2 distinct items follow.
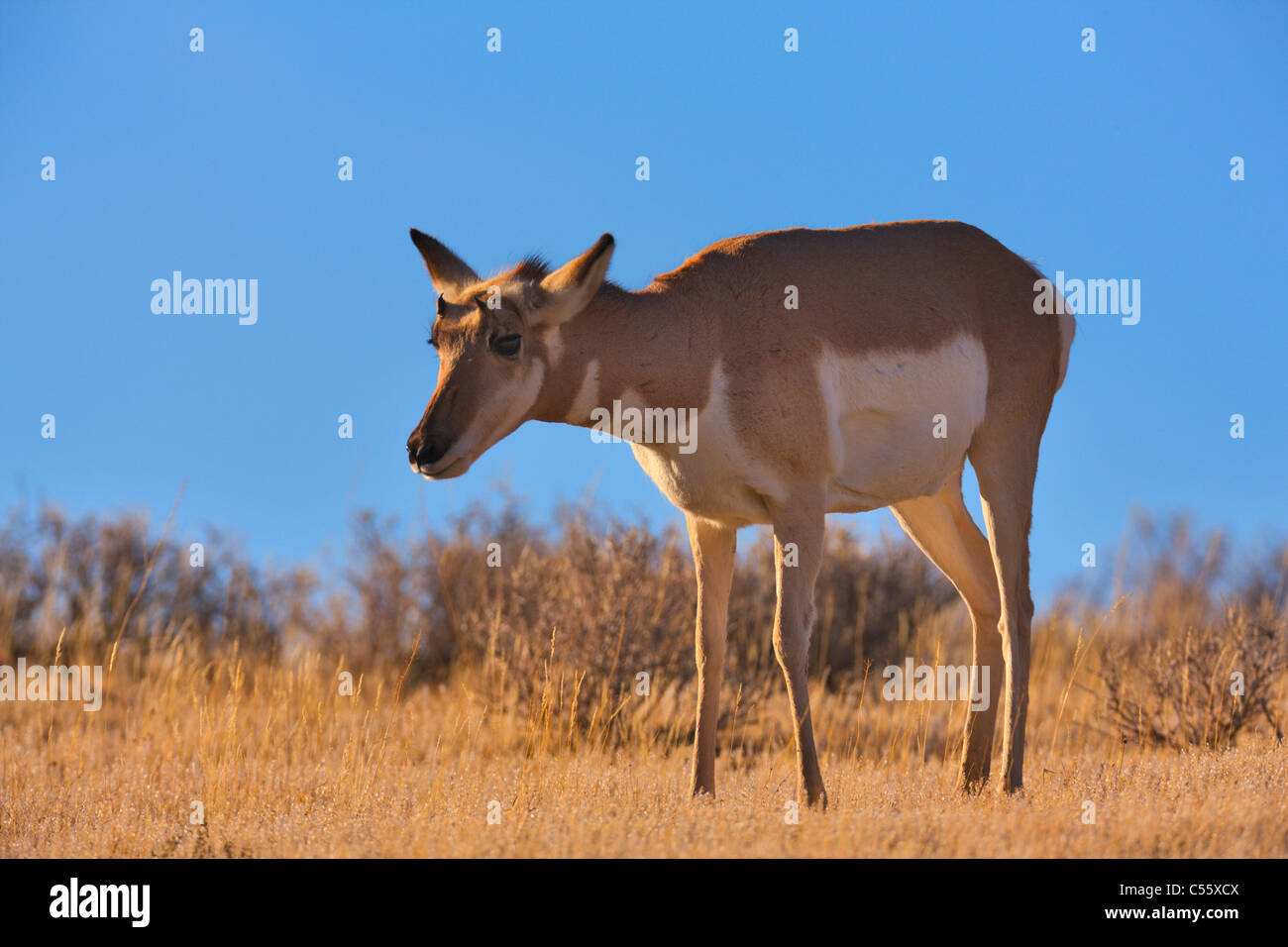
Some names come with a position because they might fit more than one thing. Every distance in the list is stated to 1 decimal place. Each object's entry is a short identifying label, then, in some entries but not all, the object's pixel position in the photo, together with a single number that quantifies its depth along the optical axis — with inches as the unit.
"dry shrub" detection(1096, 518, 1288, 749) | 408.5
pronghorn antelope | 247.1
